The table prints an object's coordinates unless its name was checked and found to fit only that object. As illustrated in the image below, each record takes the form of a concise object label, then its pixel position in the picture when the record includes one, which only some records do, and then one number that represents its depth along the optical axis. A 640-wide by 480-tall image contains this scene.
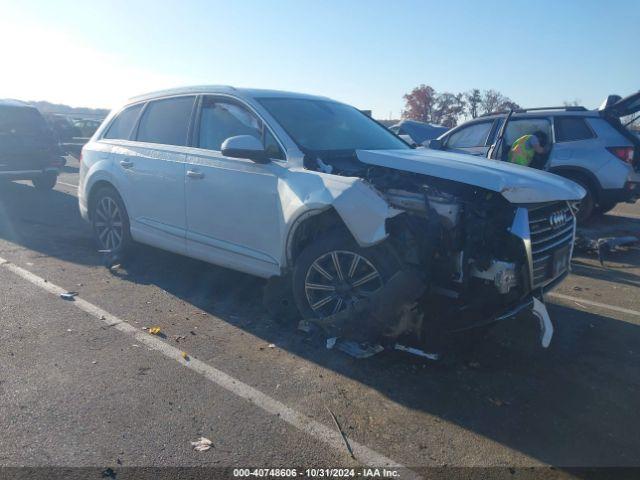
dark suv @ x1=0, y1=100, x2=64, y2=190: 10.62
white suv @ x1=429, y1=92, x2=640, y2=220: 8.23
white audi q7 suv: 3.65
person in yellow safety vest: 6.83
